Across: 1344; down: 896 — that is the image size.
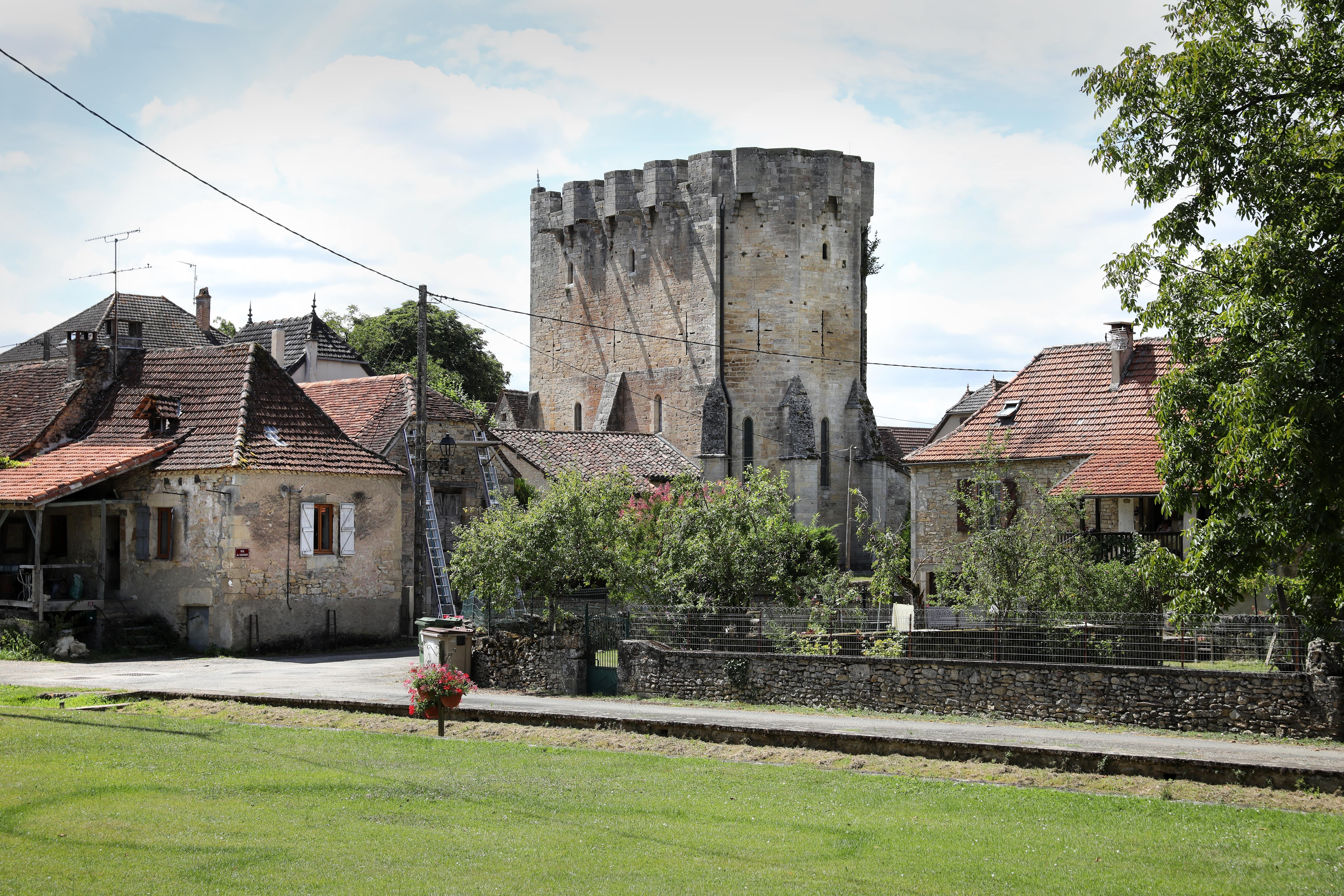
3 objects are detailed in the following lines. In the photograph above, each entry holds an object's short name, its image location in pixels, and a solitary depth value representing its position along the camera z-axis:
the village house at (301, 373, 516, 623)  34.09
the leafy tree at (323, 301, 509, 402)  65.44
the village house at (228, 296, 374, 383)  46.78
